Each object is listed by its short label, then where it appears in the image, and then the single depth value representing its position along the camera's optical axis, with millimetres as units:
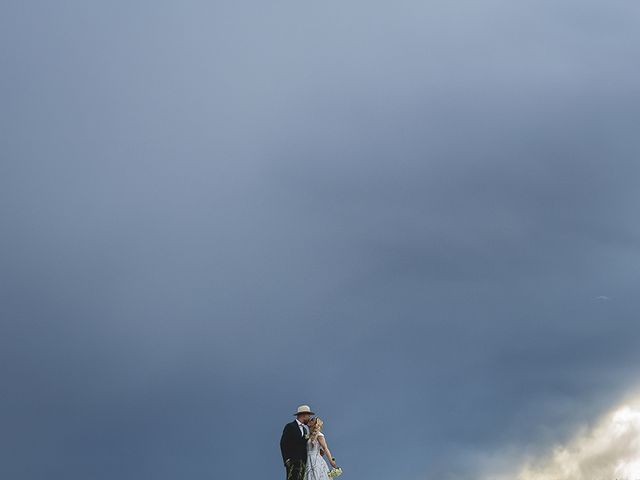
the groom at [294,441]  28906
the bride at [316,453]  29078
